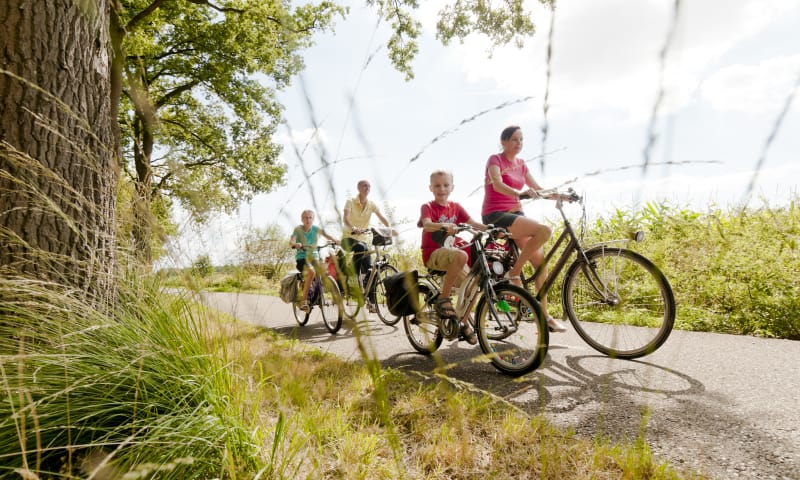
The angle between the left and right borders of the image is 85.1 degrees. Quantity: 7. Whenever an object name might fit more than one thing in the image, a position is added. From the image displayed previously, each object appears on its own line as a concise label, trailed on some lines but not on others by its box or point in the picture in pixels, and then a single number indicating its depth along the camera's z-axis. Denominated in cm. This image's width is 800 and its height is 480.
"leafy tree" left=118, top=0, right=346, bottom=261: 1393
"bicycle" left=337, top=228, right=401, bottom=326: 600
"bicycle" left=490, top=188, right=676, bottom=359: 339
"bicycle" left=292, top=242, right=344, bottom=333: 594
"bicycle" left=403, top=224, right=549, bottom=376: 323
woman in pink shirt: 393
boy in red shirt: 374
